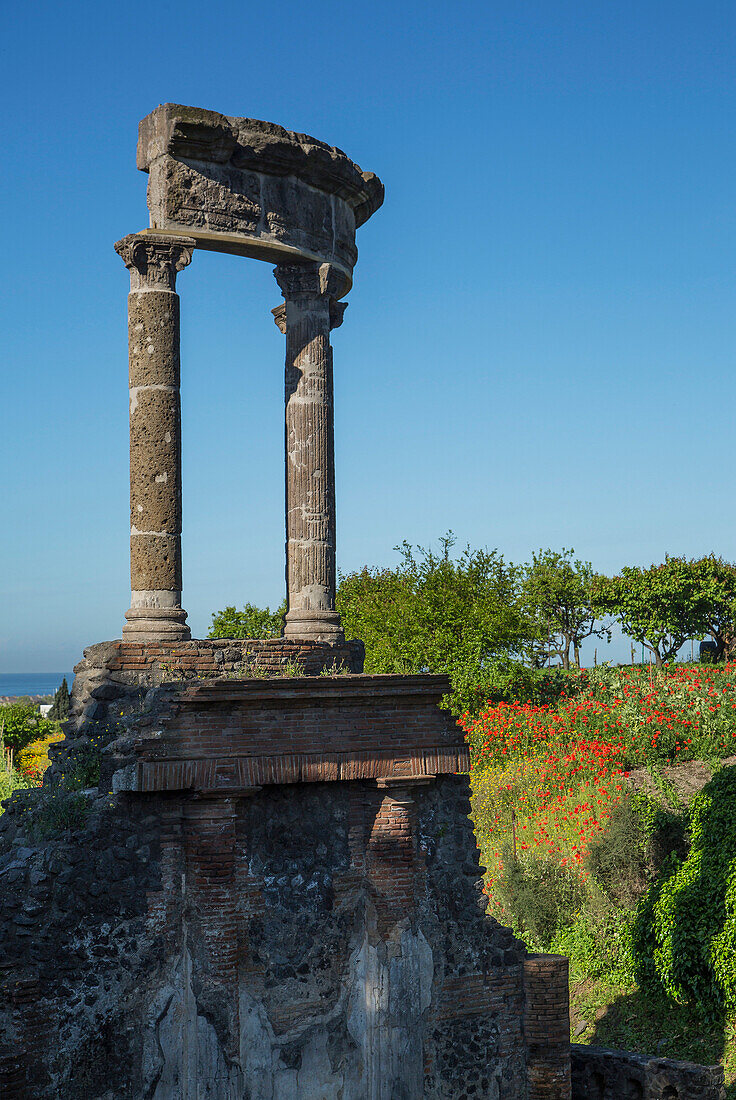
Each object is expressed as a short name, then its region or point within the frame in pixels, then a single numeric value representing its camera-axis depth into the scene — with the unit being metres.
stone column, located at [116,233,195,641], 10.46
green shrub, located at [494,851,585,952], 15.51
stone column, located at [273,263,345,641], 11.74
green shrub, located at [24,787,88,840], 8.88
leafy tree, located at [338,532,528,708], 22.38
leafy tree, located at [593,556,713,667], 37.25
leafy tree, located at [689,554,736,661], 36.66
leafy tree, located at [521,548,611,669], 40.06
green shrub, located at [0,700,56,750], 29.44
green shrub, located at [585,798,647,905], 15.32
